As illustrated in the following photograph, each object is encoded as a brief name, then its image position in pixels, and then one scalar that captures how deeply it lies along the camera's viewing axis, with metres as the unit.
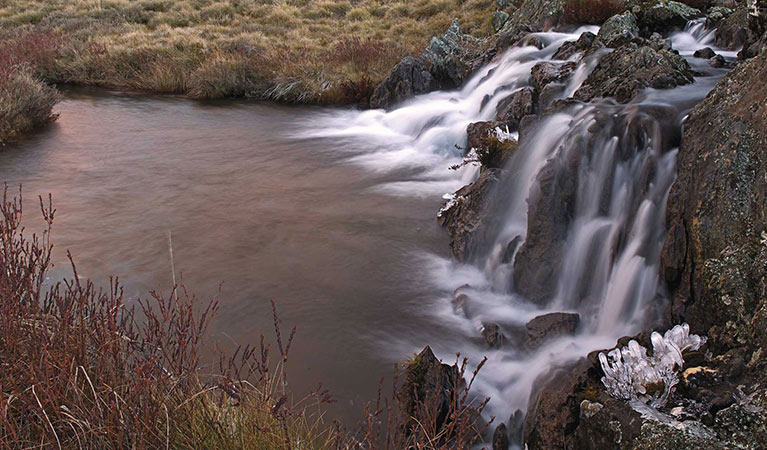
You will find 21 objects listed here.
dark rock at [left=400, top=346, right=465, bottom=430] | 4.13
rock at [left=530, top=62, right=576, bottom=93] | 9.04
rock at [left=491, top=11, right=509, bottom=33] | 15.81
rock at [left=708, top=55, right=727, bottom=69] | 7.73
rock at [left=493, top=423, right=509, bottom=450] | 4.05
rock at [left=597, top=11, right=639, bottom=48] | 8.77
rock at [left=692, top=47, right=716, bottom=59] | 8.23
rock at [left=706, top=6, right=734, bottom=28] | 9.62
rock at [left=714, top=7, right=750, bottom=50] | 8.68
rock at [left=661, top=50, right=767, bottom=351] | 3.73
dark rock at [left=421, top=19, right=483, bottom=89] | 12.85
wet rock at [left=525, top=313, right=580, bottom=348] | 5.08
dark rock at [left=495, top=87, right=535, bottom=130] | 8.92
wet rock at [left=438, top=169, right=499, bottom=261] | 6.66
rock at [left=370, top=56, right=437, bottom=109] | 12.83
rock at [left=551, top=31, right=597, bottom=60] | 9.79
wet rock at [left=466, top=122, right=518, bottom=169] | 7.39
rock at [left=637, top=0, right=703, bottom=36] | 10.26
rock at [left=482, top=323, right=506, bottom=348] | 5.19
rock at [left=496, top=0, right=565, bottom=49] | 12.23
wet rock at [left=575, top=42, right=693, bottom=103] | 6.79
